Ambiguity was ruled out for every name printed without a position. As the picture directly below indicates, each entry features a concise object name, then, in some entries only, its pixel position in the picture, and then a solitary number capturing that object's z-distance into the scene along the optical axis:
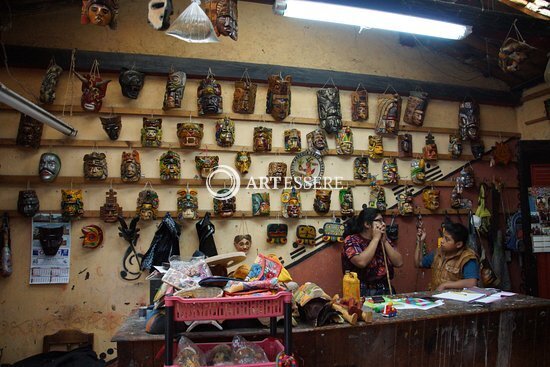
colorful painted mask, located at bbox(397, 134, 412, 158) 4.44
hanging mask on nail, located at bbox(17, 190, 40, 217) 3.44
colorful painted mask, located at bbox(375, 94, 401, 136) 4.36
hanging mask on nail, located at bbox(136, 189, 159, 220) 3.64
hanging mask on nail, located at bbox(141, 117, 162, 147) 3.74
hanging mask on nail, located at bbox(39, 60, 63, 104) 3.56
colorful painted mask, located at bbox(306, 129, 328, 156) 4.14
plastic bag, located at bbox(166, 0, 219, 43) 2.50
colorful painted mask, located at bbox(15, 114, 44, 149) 3.52
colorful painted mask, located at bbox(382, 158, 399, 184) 4.35
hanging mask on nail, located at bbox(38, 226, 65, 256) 3.50
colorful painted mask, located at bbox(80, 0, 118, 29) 2.52
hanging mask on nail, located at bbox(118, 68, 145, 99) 3.66
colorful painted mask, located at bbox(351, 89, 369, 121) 4.30
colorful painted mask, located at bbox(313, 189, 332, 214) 4.09
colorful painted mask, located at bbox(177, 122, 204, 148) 3.77
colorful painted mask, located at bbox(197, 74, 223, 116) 3.81
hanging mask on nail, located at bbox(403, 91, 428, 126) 4.47
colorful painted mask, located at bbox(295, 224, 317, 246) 4.04
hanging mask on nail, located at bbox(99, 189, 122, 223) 3.60
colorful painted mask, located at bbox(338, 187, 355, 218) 4.17
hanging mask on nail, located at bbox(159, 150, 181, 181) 3.75
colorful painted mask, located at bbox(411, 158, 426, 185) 4.45
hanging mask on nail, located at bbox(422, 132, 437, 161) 4.50
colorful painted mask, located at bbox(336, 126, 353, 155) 4.24
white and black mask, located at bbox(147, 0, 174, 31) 2.41
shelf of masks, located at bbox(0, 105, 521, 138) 3.78
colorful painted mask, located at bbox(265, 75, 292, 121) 3.95
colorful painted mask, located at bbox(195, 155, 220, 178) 3.85
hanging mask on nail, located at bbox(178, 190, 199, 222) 3.73
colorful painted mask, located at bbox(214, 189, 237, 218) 3.84
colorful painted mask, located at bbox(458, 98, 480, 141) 4.61
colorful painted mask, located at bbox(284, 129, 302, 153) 4.08
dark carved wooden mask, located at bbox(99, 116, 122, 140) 3.65
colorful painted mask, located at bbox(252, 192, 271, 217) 3.94
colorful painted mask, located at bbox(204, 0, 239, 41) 2.82
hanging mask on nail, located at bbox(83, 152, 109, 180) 3.58
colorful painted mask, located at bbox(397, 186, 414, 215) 4.34
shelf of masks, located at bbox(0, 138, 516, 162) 3.64
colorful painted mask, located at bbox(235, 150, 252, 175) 3.95
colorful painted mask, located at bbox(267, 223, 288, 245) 3.96
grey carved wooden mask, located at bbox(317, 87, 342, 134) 4.14
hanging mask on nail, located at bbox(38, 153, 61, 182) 3.51
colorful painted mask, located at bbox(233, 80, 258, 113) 3.96
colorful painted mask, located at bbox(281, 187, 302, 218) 3.98
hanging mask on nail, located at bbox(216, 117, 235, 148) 3.89
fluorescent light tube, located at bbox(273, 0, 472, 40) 2.84
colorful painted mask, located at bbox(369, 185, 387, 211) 4.25
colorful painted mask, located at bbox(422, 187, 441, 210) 4.42
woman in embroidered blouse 3.18
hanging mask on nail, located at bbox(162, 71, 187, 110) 3.73
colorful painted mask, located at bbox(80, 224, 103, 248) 3.60
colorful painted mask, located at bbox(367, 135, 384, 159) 4.35
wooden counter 1.98
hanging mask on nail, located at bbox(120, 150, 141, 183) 3.67
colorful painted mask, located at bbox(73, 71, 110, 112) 3.60
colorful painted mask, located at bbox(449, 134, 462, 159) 4.61
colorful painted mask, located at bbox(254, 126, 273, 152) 3.97
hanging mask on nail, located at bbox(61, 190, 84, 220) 3.52
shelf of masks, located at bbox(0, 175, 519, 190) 3.55
